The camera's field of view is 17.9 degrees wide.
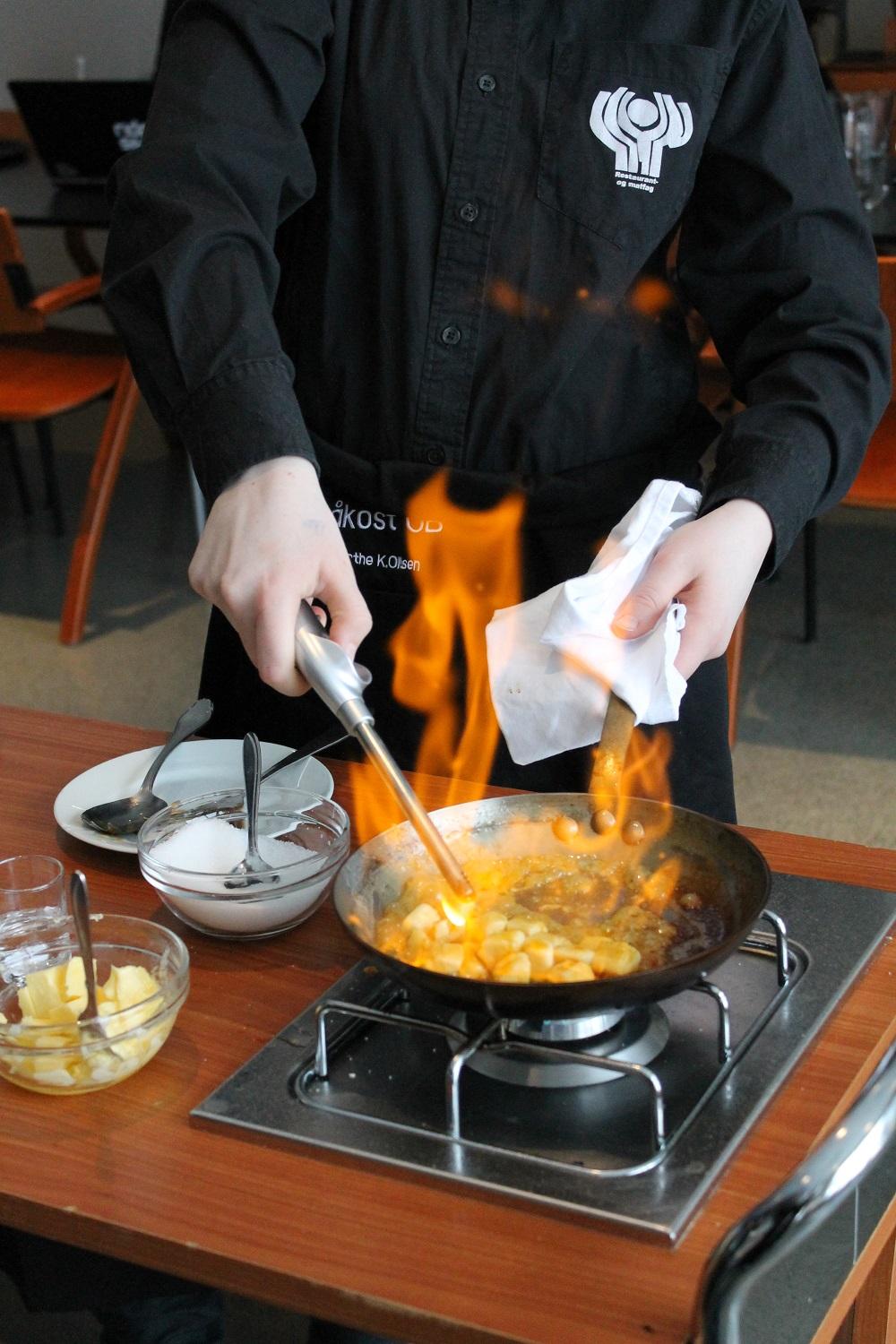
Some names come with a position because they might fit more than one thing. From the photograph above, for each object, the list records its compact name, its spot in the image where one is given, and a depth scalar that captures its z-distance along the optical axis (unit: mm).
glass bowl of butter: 1657
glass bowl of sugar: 1789
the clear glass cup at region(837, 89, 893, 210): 3940
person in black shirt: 1906
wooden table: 1527
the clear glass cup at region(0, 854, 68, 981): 1801
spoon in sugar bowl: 1847
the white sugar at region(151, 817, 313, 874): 1850
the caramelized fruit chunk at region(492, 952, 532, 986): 1642
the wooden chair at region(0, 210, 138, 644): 4168
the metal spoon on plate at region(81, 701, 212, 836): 1924
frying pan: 1594
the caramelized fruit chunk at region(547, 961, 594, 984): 1637
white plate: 1973
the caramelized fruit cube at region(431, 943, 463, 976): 1656
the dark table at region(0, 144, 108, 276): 4241
